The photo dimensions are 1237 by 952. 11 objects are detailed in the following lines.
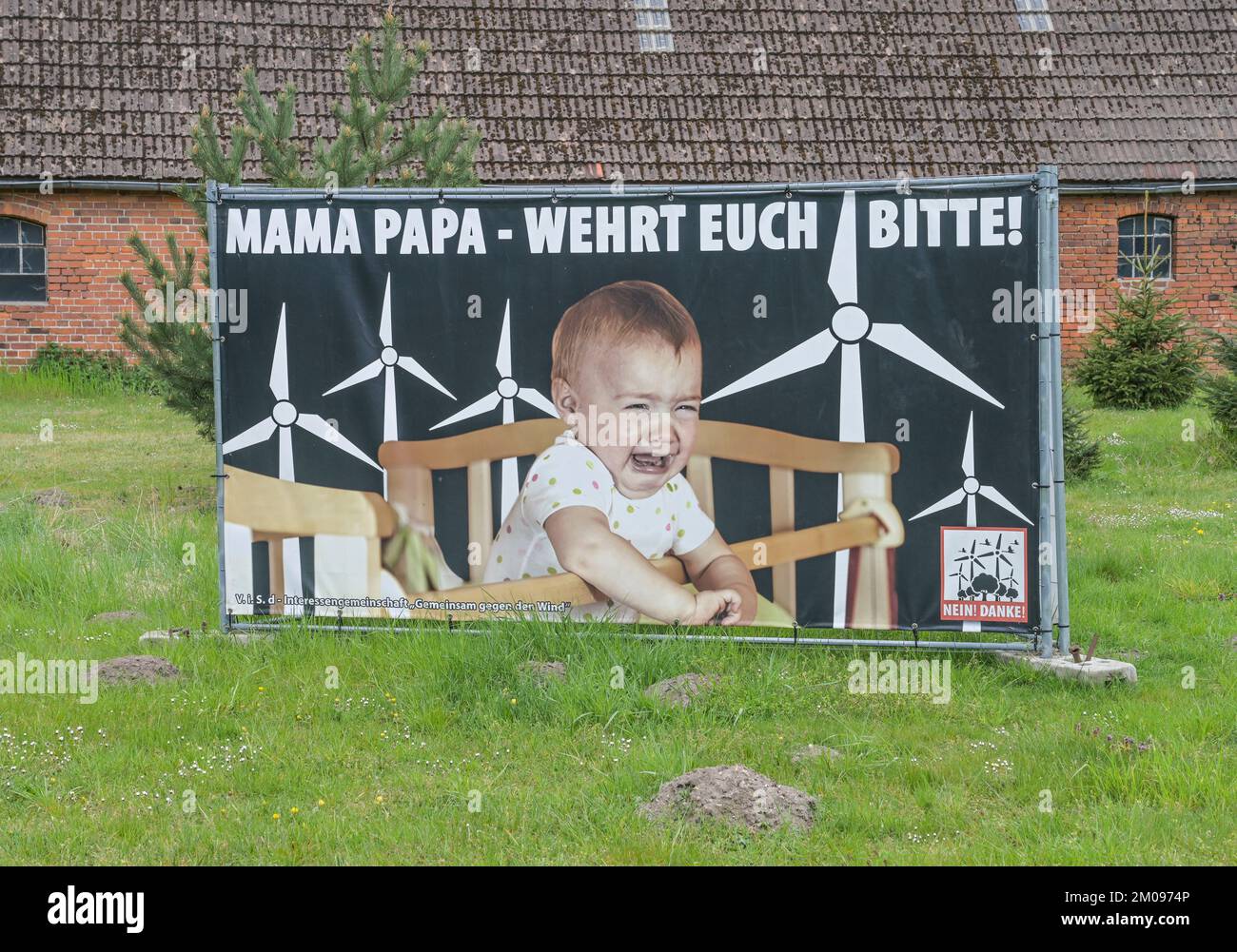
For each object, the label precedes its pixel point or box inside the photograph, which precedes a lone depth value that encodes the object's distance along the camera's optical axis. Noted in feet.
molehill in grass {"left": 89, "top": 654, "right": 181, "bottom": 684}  41.45
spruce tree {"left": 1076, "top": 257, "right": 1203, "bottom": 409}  113.19
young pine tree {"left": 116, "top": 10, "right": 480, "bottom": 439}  66.23
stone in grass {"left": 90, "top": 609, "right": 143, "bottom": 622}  49.32
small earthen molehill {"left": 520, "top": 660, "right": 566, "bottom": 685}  39.58
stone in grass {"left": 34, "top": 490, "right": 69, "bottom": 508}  69.67
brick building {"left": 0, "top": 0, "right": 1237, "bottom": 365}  126.00
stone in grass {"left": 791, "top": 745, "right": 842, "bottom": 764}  34.60
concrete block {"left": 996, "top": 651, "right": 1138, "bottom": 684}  40.34
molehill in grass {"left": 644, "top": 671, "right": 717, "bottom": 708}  38.37
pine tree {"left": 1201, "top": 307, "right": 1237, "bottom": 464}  83.25
